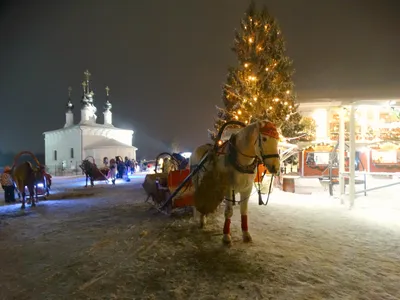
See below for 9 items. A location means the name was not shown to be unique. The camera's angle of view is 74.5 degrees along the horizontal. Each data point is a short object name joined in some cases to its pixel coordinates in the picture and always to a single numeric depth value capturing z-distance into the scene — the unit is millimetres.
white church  43906
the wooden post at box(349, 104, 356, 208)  8648
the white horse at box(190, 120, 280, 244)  4426
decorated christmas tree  19094
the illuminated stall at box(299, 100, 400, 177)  12445
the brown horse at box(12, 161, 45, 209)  9695
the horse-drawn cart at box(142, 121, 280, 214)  5569
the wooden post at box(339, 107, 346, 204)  9797
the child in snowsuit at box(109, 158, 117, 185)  19938
